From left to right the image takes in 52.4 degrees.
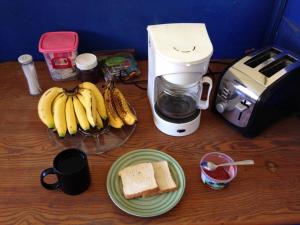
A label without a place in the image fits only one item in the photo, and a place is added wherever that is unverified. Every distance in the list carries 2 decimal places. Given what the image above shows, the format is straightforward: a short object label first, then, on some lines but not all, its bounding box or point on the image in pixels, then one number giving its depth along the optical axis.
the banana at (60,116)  0.83
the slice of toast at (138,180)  0.75
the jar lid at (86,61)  1.01
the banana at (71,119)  0.84
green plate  0.72
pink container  1.02
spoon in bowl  0.78
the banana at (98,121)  0.88
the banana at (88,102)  0.83
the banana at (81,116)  0.84
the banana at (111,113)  0.90
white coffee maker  0.75
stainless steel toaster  0.82
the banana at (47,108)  0.85
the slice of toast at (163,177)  0.76
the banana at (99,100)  0.90
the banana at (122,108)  0.90
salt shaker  0.94
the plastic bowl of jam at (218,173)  0.75
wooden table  0.72
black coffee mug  0.70
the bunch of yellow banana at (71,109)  0.84
